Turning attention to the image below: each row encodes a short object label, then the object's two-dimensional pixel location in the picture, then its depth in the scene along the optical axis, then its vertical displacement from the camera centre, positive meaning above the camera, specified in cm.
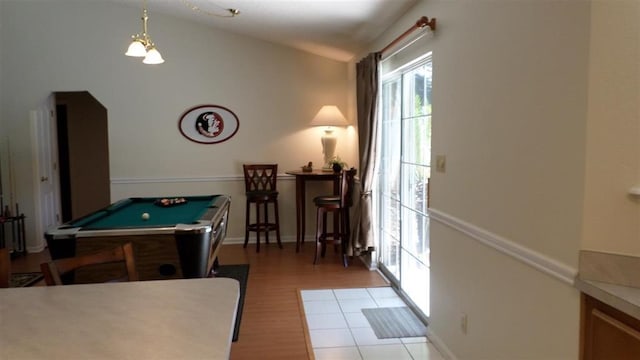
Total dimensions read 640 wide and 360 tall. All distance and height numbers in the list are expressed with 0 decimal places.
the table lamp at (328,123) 580 +38
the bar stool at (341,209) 507 -63
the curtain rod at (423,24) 300 +87
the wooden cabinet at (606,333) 138 -58
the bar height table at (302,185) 561 -40
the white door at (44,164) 580 -13
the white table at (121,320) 116 -49
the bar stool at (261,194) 581 -52
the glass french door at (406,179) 352 -23
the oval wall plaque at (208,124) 606 +39
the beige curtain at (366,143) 451 +10
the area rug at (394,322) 329 -129
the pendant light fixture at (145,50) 317 +73
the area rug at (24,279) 448 -126
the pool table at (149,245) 291 -59
